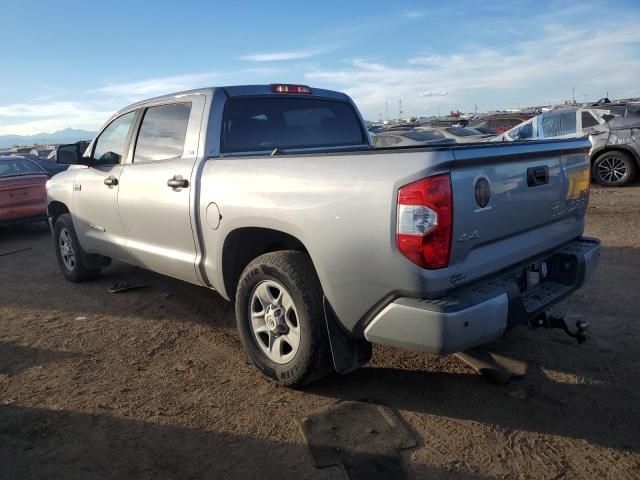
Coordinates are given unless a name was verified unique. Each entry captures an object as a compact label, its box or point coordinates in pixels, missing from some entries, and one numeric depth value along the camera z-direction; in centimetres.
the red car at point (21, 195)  930
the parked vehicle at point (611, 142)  1066
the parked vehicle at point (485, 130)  1925
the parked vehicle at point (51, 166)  1432
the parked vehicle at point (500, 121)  2322
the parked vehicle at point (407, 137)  1467
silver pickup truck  257
